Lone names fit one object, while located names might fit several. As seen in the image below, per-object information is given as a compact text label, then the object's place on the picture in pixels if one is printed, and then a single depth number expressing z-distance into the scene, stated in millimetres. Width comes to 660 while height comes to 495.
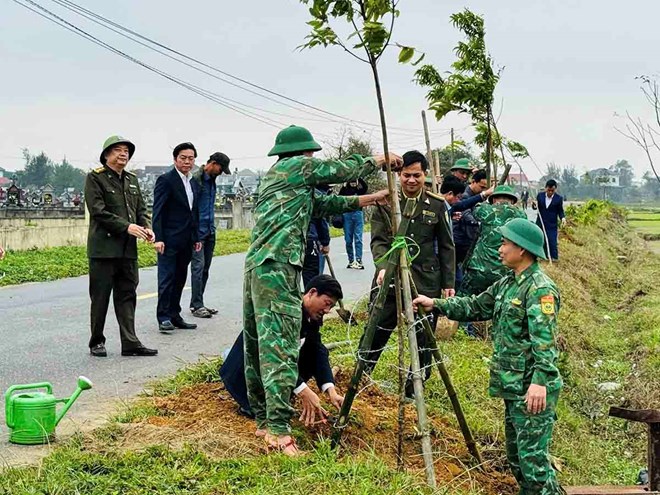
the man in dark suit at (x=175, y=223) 8875
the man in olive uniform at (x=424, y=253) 6336
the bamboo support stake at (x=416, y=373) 4562
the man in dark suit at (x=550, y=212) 15758
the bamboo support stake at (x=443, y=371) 4875
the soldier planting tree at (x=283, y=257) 4688
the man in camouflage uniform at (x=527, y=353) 4652
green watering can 4809
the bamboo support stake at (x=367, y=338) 4848
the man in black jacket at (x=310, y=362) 5055
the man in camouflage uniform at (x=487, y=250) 8047
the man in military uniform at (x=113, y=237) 7227
